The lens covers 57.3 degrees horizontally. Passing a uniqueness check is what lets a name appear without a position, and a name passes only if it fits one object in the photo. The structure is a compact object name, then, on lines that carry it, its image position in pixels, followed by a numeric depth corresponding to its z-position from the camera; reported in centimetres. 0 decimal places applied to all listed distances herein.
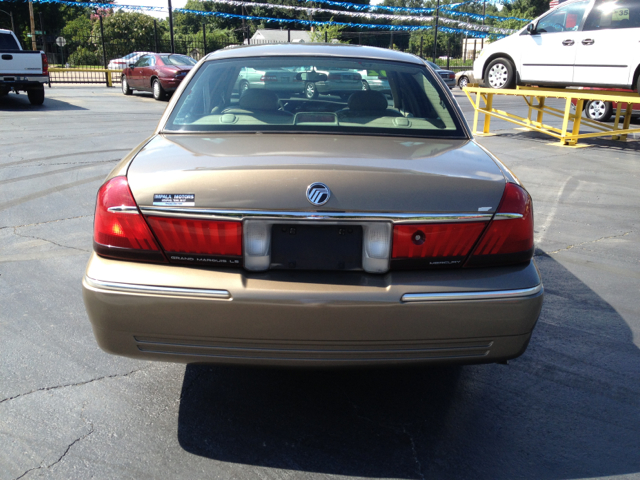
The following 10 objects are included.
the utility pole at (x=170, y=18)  2688
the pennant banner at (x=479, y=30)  4214
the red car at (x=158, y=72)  1856
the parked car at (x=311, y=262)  220
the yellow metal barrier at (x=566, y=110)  1106
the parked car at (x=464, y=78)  2997
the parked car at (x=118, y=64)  3178
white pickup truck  1509
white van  1017
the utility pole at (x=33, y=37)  2955
